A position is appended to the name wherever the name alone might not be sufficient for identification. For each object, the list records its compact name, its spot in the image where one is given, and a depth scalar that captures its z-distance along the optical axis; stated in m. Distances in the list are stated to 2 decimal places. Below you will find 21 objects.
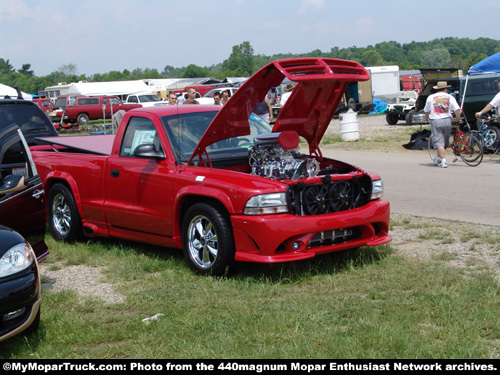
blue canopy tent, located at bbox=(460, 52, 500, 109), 23.42
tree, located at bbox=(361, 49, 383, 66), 152.02
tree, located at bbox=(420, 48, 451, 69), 150.62
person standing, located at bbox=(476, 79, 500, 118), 14.16
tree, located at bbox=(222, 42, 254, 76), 152.00
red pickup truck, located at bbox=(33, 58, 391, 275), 5.99
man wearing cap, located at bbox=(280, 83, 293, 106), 17.43
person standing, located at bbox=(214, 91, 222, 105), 14.84
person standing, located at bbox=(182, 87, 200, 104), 13.05
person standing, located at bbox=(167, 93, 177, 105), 15.18
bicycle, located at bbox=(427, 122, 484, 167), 13.89
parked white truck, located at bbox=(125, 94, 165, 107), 47.41
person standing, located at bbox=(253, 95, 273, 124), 13.38
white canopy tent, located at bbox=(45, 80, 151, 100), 57.53
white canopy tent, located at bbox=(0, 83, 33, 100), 31.78
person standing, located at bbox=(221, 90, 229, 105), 15.26
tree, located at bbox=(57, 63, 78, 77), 171.41
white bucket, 20.44
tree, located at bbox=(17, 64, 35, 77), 193.00
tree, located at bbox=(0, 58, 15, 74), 193.88
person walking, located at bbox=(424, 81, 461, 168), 13.89
